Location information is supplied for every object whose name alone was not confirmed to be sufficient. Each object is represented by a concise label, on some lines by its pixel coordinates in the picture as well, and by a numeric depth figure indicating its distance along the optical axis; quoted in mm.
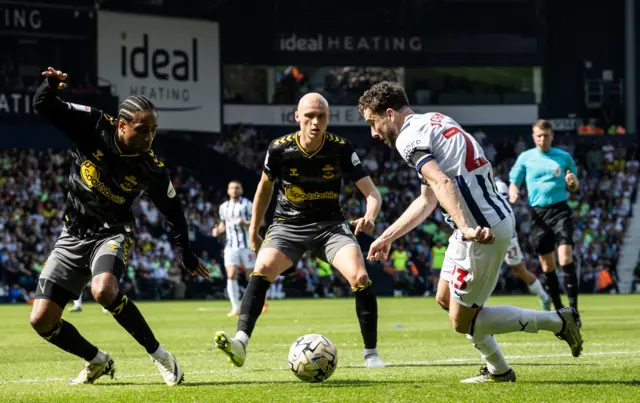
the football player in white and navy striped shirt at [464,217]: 12824
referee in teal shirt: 26575
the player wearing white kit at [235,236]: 36754
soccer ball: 14799
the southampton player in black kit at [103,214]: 14093
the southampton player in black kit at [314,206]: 17179
